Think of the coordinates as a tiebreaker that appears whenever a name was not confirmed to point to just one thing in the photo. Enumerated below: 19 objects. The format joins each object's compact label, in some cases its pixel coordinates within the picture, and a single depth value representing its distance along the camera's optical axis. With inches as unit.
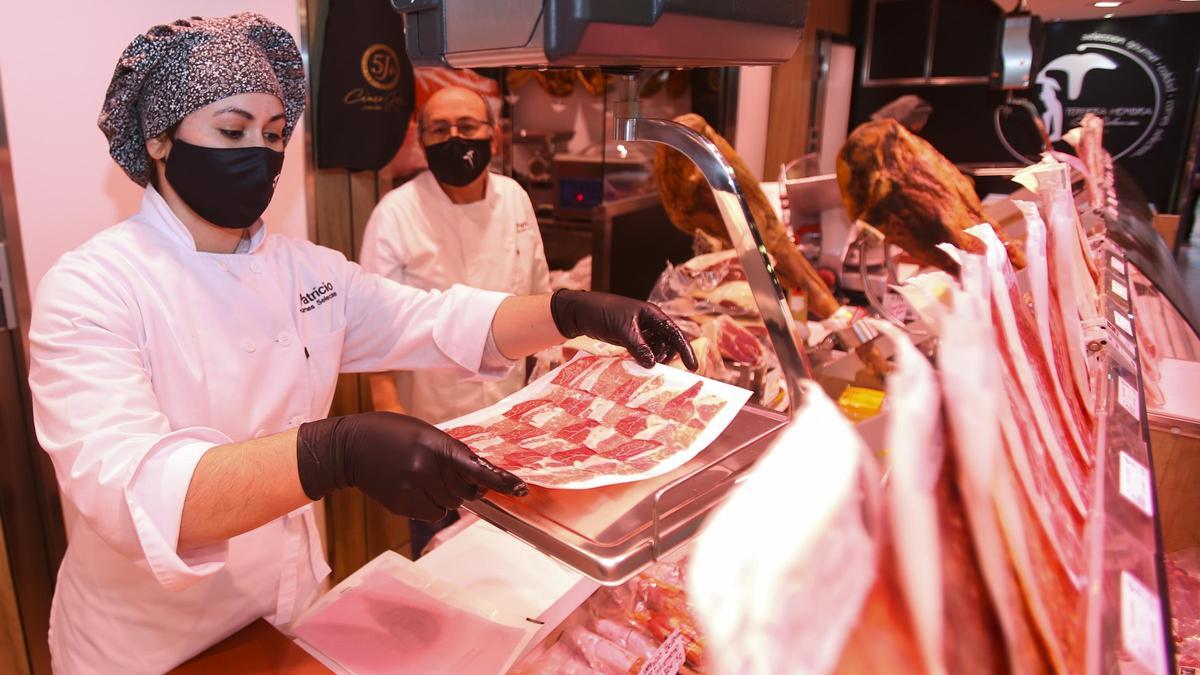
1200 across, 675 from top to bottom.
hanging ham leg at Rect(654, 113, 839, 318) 86.9
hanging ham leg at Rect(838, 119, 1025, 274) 88.6
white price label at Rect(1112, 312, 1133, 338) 44.3
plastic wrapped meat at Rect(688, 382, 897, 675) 12.2
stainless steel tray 30.5
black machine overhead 30.0
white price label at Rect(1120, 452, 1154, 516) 24.3
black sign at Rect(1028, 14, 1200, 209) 230.1
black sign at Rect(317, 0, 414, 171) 109.3
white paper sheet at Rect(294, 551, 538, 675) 44.4
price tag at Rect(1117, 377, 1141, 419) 33.3
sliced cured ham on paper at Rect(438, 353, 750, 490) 38.1
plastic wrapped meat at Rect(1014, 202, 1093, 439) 30.3
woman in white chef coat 38.9
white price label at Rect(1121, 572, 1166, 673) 17.9
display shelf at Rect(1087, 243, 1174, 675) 18.0
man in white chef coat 103.7
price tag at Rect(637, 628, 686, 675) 39.6
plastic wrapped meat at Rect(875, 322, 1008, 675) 13.0
